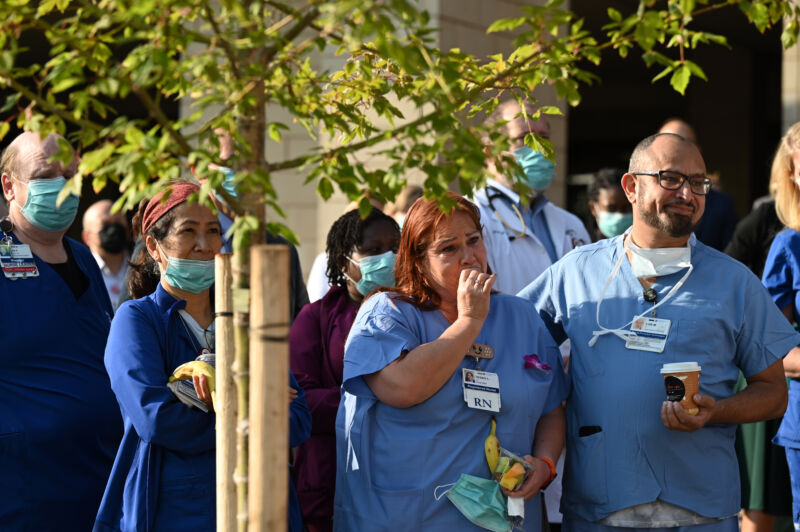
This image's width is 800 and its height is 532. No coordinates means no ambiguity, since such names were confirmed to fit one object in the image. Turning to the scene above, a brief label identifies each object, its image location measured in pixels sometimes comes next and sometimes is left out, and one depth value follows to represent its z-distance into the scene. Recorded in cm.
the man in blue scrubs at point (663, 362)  668
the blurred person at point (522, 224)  982
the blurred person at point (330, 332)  778
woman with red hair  641
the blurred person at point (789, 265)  827
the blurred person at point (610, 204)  1207
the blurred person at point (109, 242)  1477
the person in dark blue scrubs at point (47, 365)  719
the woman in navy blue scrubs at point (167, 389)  609
